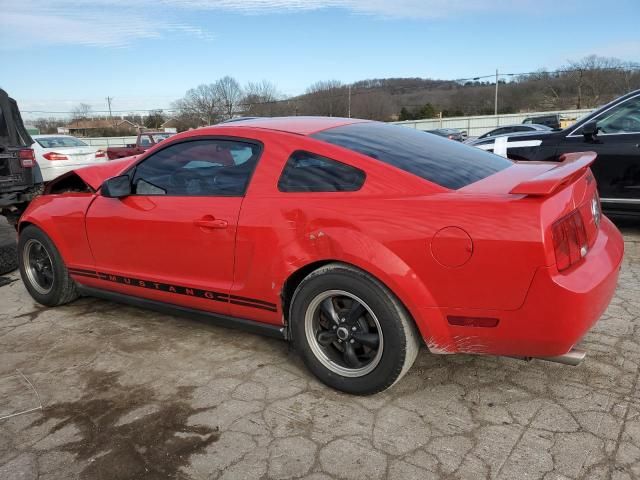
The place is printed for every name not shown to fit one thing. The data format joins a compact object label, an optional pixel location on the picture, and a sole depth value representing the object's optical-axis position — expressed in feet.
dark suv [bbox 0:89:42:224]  22.77
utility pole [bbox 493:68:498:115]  195.70
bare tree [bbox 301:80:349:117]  180.04
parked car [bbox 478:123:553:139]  68.69
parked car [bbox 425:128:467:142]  84.27
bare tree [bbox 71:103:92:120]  212.48
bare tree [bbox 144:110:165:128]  201.51
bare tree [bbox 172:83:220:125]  181.06
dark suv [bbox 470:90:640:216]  17.28
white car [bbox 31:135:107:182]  37.11
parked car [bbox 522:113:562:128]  109.60
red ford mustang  7.14
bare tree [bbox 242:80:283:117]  169.48
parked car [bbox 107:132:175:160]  54.54
